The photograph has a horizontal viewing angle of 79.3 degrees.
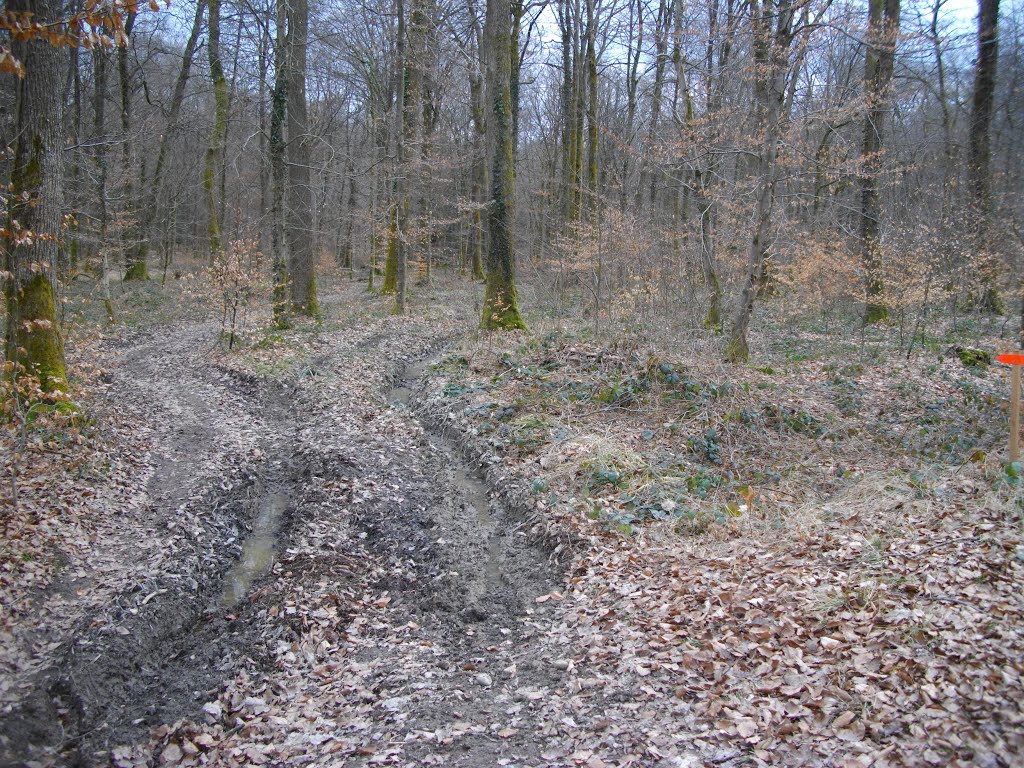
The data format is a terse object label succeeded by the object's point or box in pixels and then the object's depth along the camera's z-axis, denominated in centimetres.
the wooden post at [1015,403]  543
